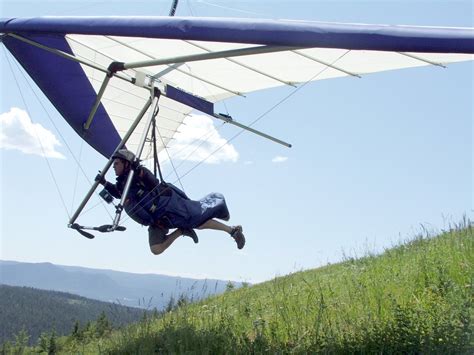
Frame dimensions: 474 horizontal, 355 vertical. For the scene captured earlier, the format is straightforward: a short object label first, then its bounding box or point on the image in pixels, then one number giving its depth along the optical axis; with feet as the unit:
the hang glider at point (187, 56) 13.14
